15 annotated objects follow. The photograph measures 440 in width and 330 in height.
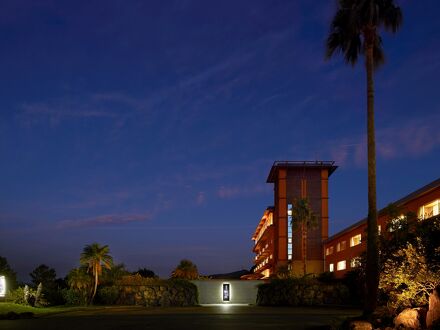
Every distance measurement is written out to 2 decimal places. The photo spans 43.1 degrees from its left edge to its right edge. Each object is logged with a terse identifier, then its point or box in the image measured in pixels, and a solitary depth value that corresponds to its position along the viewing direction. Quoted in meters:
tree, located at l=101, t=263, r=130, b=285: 57.50
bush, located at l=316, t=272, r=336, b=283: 57.34
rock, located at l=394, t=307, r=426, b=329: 15.37
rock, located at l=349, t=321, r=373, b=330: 17.02
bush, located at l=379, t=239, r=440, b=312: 17.03
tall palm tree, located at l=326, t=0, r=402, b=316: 20.22
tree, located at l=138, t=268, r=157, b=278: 111.71
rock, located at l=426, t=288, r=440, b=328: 14.46
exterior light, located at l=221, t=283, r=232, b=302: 66.32
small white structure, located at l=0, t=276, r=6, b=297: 40.09
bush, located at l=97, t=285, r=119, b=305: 55.25
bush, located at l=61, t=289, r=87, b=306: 51.74
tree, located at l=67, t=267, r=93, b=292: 51.50
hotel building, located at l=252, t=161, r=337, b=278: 88.44
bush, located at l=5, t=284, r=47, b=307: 41.47
